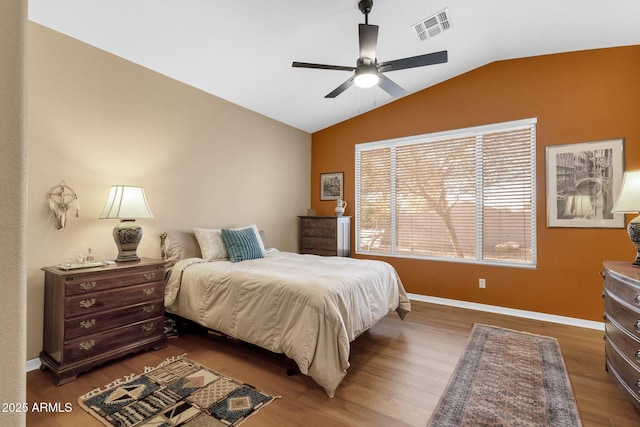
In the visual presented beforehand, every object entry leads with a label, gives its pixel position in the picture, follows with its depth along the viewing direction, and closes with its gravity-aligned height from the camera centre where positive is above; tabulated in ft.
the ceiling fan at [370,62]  7.65 +4.23
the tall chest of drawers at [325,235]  15.35 -1.08
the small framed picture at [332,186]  16.89 +1.75
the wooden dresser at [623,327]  5.79 -2.36
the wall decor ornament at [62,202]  8.13 +0.31
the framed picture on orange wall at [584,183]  10.28 +1.27
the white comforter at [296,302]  6.68 -2.40
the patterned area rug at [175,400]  5.77 -4.03
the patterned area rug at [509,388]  5.94 -4.05
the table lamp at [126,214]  8.55 -0.01
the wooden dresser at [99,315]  7.01 -2.66
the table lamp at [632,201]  7.09 +0.40
